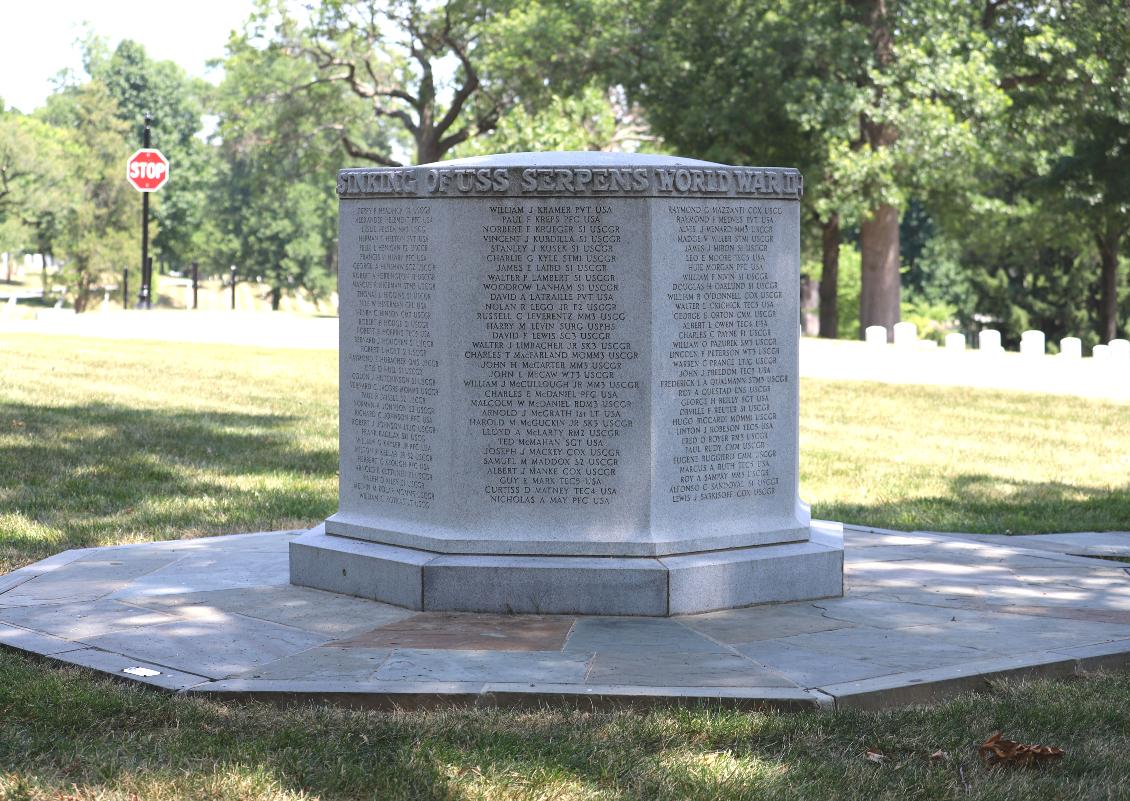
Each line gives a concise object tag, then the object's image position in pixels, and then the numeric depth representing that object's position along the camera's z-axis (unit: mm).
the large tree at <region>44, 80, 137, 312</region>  51312
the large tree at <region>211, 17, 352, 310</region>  43688
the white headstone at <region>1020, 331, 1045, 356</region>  25594
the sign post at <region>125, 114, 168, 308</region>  39094
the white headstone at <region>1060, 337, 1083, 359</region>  26125
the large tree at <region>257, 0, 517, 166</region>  39750
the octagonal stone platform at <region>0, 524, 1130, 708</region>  5414
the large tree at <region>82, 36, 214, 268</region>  68375
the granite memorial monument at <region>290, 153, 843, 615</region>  6773
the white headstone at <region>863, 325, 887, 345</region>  26853
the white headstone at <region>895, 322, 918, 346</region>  27094
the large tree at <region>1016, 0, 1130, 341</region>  29703
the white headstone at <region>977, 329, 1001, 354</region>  25984
